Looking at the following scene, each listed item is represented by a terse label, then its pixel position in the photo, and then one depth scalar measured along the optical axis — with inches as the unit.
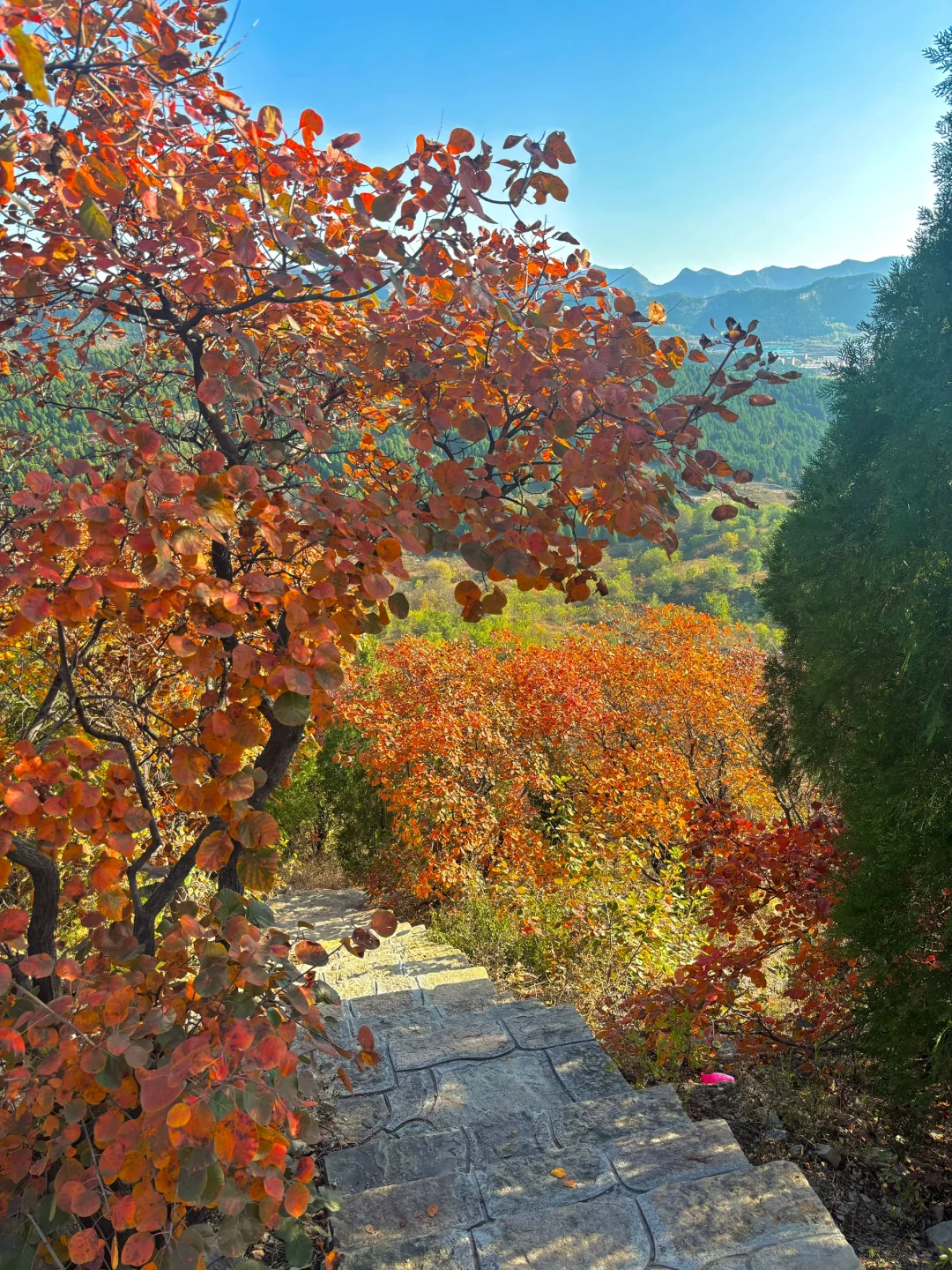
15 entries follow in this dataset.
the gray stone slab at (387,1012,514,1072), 109.9
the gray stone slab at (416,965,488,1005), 141.6
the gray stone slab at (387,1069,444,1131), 95.3
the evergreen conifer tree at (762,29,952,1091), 94.2
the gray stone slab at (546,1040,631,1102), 97.8
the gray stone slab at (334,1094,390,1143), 92.4
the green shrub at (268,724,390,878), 288.4
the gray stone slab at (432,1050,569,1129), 95.2
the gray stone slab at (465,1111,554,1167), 85.0
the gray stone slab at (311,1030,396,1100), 102.5
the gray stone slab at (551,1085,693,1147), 85.8
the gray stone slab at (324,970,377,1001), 144.8
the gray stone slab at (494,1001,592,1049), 111.0
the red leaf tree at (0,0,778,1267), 46.7
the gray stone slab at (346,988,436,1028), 125.6
